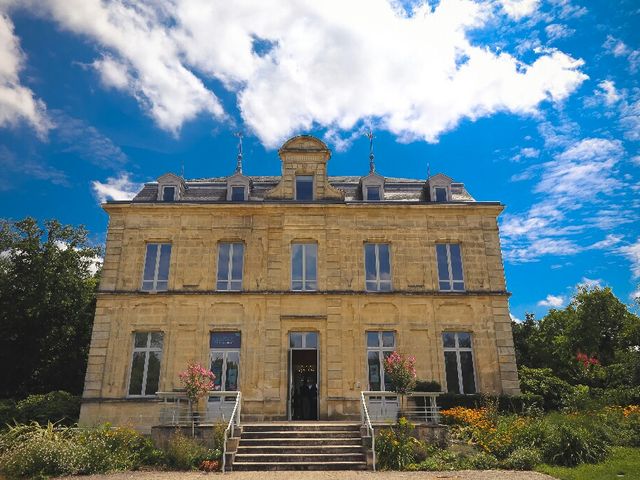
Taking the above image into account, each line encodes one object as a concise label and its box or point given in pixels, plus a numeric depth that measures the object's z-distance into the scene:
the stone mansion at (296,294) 17.62
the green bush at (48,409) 17.14
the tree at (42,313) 23.38
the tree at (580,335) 30.75
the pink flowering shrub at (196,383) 14.03
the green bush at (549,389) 18.14
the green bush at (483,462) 11.88
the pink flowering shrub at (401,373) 14.16
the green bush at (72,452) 11.06
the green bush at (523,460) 11.67
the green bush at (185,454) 12.08
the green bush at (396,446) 12.13
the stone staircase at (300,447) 12.05
